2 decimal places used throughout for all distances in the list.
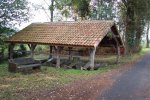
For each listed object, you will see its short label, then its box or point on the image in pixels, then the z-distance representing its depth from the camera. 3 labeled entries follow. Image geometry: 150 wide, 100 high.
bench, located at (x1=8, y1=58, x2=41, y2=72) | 8.82
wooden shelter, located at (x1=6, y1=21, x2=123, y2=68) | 10.46
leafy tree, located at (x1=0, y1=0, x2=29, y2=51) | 12.75
